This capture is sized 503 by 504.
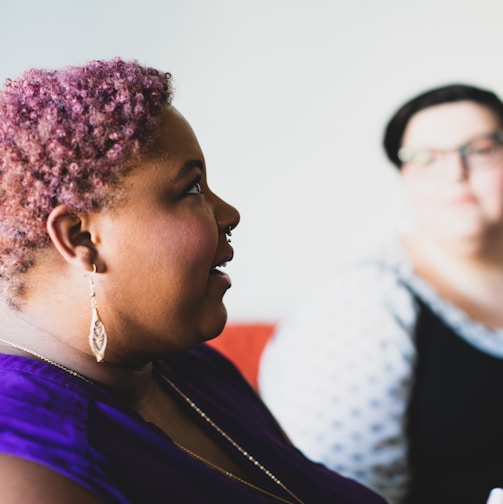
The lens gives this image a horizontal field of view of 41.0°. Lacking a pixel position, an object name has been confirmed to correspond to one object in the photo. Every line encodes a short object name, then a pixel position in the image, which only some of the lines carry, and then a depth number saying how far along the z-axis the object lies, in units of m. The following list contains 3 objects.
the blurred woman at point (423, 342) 1.48
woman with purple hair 0.66
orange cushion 1.79
